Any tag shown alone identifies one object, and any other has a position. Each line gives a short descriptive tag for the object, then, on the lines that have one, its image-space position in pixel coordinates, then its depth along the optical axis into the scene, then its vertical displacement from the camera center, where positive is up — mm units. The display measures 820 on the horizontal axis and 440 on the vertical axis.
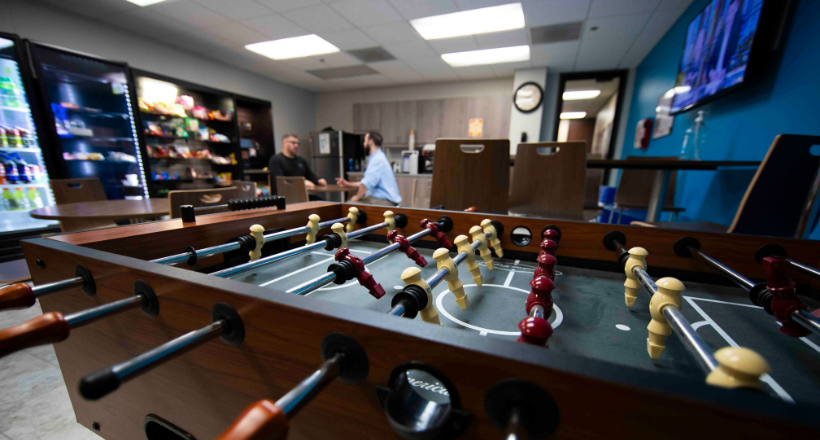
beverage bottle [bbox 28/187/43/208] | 2848 -386
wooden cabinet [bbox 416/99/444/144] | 5316 +737
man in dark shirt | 3822 -51
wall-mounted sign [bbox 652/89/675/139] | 2915 +472
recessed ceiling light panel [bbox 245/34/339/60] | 3648 +1430
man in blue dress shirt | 3135 -230
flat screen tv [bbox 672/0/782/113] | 1701 +758
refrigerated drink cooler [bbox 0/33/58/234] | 2508 +32
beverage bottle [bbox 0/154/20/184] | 2631 -103
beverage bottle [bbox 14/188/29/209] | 2774 -385
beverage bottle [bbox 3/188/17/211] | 2717 -398
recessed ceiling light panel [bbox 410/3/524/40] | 2895 +1430
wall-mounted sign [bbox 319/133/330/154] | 5297 +306
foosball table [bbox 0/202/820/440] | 227 -207
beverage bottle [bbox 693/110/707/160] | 2399 +228
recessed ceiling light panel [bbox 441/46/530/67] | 3873 +1417
